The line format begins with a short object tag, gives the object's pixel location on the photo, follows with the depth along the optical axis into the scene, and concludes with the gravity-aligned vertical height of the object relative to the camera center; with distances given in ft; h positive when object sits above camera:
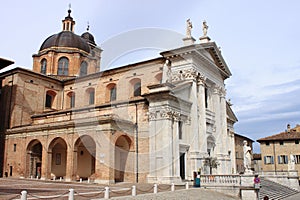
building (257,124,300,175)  114.93 +1.14
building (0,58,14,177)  85.78 +4.44
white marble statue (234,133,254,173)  125.90 +0.38
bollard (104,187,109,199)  35.43 -4.68
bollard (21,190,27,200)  27.07 -3.75
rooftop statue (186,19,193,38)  80.84 +33.52
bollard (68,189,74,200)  31.76 -4.29
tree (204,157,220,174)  76.23 -2.56
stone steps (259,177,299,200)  59.94 -8.12
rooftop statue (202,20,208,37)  89.67 +36.90
